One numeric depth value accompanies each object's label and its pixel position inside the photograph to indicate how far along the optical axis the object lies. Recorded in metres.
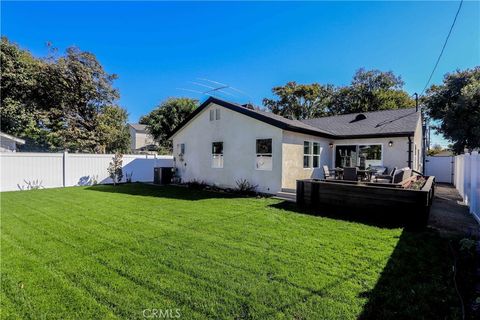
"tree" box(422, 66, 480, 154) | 16.86
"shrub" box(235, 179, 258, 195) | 10.53
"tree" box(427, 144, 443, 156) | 47.61
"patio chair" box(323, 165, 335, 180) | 9.60
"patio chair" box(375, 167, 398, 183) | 9.07
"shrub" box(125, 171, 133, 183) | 15.24
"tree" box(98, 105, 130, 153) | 20.95
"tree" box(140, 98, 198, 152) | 24.12
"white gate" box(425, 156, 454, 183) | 16.88
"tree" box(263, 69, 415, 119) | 31.45
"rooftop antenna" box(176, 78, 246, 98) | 12.99
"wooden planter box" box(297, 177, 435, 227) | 5.67
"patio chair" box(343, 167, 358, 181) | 8.24
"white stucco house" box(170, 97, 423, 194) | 10.12
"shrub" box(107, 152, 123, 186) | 14.11
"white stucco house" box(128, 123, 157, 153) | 37.15
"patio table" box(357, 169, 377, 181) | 9.49
